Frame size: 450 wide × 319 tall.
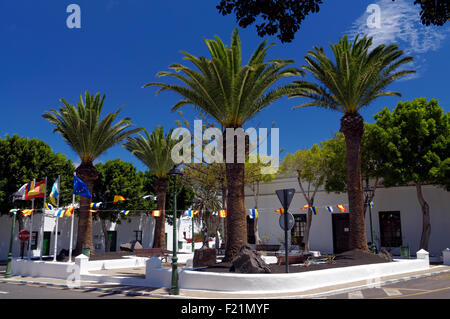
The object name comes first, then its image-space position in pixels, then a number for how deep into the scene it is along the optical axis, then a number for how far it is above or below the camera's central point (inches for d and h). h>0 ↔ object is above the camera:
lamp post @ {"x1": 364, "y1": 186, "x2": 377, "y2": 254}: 940.6 +94.6
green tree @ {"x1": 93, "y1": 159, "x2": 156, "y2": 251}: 1448.1 +146.4
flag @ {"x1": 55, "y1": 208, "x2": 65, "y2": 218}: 834.2 +28.1
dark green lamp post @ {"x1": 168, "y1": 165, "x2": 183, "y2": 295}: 496.1 -51.9
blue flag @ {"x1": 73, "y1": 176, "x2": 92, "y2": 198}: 802.8 +79.4
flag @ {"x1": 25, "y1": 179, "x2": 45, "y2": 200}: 826.2 +77.4
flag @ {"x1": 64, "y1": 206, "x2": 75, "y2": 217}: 825.5 +30.0
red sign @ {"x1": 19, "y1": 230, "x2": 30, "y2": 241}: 844.0 -20.9
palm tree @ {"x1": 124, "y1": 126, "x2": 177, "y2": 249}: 1187.9 +228.4
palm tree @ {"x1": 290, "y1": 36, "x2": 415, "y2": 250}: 764.6 +296.5
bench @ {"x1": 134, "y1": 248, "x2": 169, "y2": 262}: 893.2 -61.1
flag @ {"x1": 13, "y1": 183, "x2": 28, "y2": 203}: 868.0 +73.8
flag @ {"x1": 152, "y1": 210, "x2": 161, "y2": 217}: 1044.2 +36.8
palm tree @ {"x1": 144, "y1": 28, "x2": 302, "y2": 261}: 619.5 +233.9
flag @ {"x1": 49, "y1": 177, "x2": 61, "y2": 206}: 817.2 +72.0
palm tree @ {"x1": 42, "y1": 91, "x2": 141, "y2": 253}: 938.7 +226.4
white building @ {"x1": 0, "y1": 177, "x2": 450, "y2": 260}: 1095.0 +11.3
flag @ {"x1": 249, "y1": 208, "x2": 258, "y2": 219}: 1005.8 +37.0
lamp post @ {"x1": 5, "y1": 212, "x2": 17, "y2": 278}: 770.9 -87.8
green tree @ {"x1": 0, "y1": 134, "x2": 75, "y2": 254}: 1168.2 +188.1
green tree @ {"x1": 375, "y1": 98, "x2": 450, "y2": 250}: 954.7 +209.2
